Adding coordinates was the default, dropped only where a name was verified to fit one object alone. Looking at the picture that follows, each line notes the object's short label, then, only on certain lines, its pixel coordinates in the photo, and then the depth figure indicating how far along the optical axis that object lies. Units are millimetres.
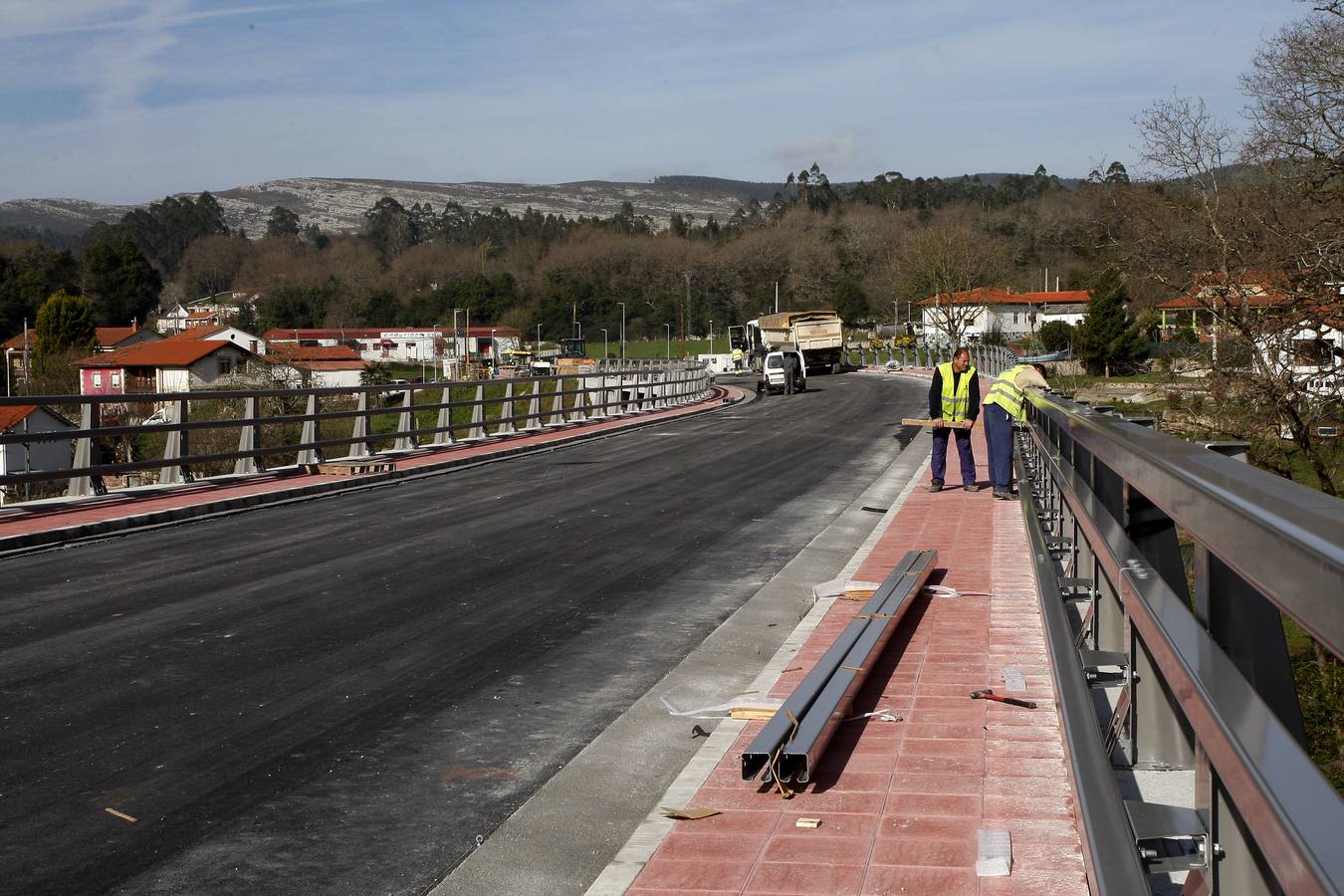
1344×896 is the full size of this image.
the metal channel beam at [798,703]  5406
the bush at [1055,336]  90825
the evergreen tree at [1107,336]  75812
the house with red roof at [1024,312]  124562
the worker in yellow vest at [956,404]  16500
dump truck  68062
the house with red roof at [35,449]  46969
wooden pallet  19203
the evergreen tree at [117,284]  150250
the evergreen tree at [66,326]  110125
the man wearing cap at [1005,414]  14375
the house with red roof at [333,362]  109562
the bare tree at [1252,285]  21125
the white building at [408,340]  166412
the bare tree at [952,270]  78500
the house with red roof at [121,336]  127688
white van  54688
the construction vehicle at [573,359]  97375
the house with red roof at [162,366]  95375
